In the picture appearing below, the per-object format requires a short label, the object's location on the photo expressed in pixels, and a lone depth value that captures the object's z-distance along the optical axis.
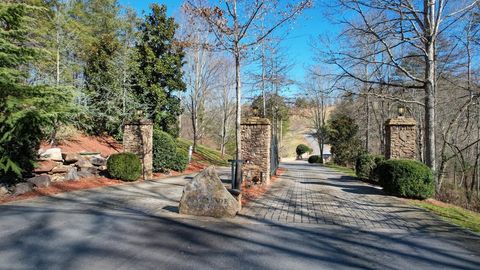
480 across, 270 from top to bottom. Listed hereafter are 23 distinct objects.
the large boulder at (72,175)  10.49
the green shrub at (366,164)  15.35
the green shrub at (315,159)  36.57
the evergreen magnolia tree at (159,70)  19.42
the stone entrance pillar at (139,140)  12.91
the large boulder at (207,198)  6.53
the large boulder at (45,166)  9.55
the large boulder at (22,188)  8.38
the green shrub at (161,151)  14.32
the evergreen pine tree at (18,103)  7.92
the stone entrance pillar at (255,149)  11.43
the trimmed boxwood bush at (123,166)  11.57
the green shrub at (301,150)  48.88
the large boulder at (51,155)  10.20
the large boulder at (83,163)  11.32
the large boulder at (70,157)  10.94
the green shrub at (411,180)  9.34
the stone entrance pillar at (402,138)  12.12
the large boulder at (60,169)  10.12
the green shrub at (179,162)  15.35
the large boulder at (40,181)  9.06
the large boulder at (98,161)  12.02
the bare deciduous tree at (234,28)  9.90
